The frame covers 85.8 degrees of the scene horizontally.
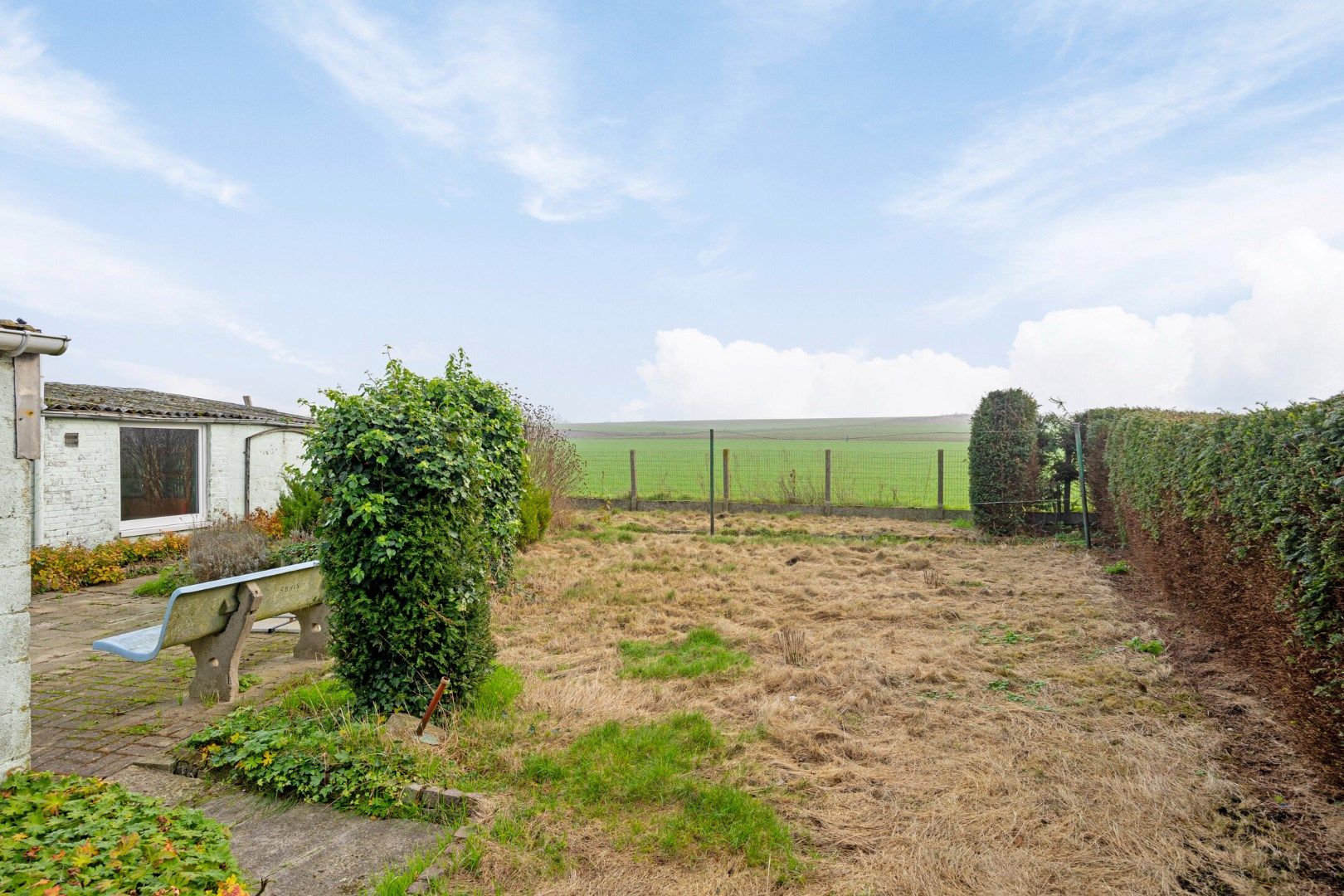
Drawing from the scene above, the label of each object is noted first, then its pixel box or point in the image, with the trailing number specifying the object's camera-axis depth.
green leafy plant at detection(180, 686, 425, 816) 3.59
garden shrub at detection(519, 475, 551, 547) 11.24
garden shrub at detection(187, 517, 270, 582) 8.38
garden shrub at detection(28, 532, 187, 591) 9.30
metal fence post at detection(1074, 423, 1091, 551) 11.81
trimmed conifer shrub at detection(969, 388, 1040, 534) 13.21
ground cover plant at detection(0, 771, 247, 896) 2.66
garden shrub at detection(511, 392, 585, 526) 13.77
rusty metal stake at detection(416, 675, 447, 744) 3.95
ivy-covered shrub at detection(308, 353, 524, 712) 4.22
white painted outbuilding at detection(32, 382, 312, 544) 10.52
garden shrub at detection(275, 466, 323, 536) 9.62
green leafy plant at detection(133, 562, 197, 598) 8.89
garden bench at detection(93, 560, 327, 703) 4.62
